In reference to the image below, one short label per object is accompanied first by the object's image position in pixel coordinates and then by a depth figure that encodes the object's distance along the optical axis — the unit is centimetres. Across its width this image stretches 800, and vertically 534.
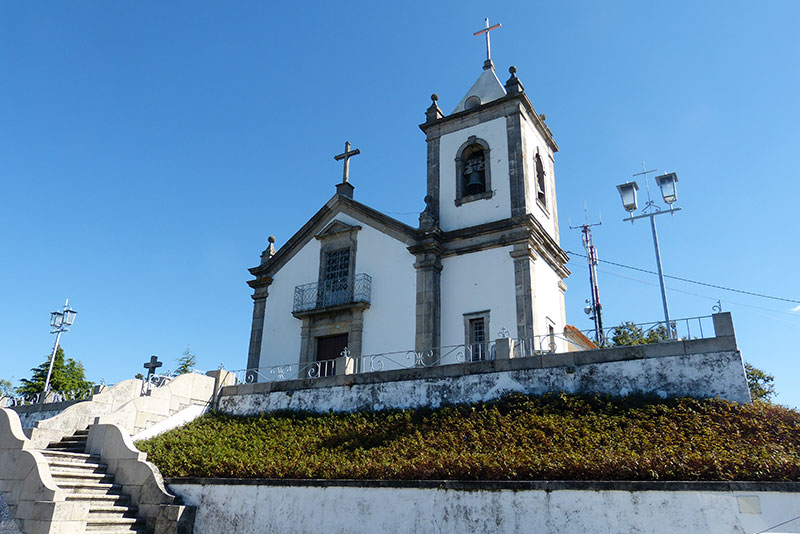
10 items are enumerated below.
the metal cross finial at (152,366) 1617
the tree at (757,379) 2609
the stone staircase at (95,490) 955
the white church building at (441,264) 1659
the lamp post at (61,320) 2303
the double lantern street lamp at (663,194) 1316
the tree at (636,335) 1161
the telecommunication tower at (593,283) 2707
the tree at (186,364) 3237
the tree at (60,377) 2995
